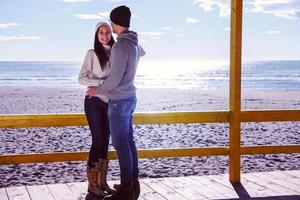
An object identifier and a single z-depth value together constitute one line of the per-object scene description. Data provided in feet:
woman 13.91
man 13.03
